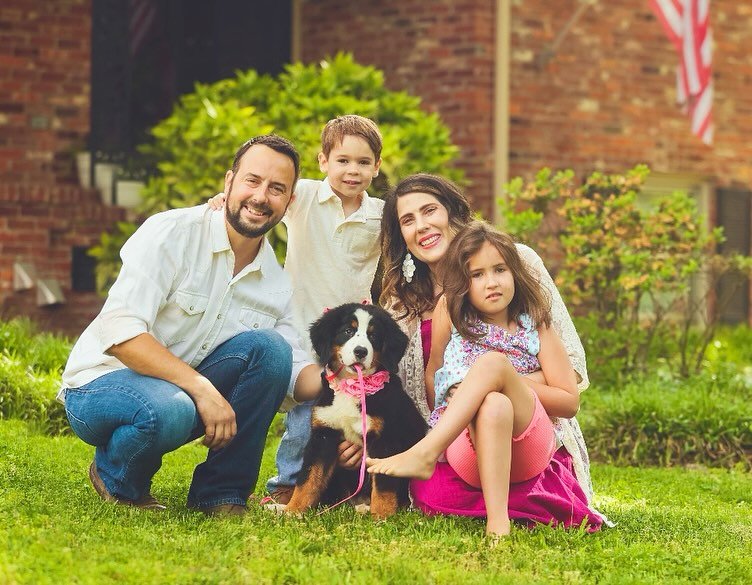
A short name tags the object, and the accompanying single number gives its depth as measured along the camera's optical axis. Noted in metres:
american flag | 9.85
